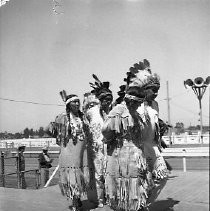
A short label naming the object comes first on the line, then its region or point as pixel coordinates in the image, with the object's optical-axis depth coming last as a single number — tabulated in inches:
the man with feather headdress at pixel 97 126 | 216.8
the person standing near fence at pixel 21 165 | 331.3
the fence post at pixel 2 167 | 323.4
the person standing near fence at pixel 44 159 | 379.1
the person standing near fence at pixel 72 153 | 203.2
